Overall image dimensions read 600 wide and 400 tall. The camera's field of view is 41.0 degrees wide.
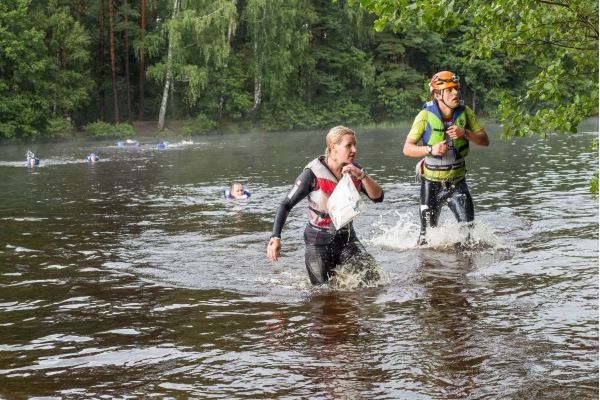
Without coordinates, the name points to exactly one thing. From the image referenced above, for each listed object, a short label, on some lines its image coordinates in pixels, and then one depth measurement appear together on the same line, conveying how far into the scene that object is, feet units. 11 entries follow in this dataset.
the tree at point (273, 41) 187.01
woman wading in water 27.96
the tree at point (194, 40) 164.96
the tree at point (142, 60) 183.83
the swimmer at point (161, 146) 140.26
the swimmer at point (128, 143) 145.94
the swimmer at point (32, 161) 103.96
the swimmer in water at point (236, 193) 63.20
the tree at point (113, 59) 178.81
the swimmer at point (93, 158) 110.42
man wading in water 35.27
